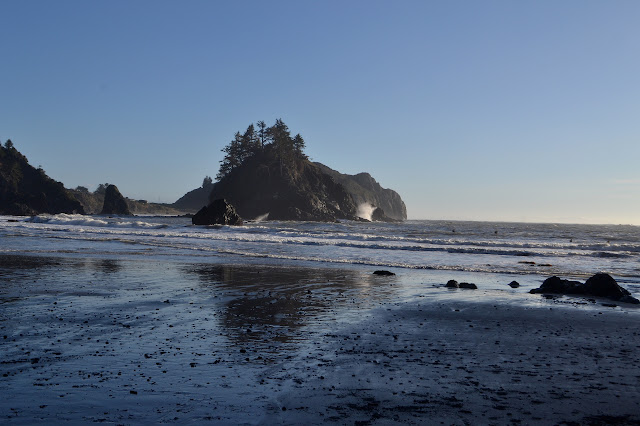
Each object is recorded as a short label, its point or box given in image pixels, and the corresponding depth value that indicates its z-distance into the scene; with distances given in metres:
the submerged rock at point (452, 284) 18.73
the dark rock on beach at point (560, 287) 18.22
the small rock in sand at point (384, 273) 22.66
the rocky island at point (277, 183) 135.00
